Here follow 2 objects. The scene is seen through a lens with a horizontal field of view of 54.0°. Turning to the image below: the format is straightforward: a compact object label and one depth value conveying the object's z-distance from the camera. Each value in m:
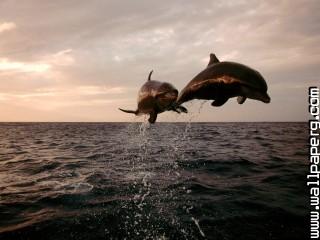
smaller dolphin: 5.14
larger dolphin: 3.91
